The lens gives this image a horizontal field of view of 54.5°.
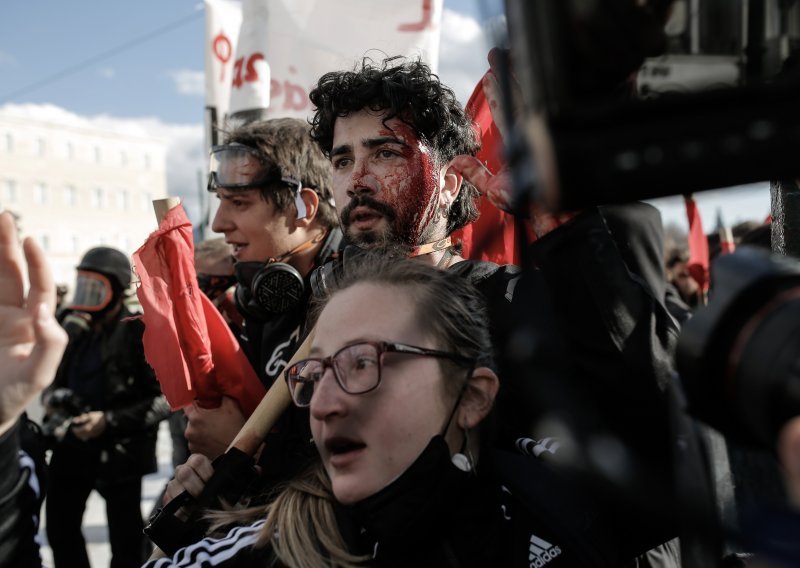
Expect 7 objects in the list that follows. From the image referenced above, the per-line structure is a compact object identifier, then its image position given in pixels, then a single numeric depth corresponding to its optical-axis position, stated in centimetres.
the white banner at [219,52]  469
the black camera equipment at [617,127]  57
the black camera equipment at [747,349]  61
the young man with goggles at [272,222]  249
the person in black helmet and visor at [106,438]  435
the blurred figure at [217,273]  368
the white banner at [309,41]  345
